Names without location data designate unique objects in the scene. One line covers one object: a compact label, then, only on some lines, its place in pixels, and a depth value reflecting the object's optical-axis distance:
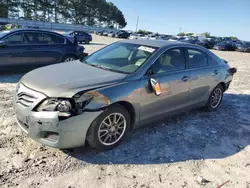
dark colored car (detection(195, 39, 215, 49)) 29.07
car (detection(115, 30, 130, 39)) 38.81
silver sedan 2.34
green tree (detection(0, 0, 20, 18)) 44.64
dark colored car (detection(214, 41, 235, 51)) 26.25
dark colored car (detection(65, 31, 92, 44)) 20.66
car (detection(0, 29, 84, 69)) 5.70
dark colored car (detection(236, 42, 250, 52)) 26.34
